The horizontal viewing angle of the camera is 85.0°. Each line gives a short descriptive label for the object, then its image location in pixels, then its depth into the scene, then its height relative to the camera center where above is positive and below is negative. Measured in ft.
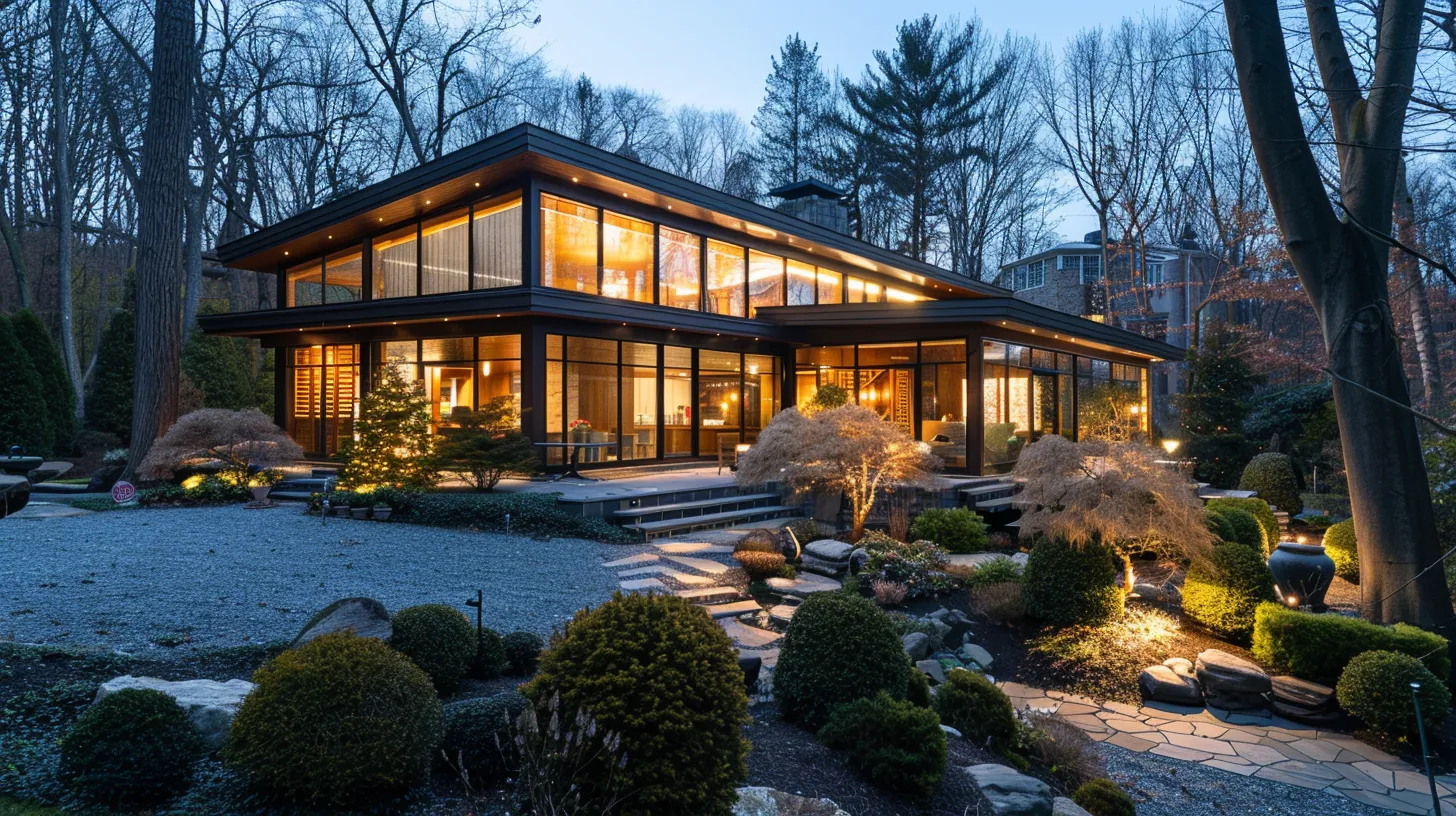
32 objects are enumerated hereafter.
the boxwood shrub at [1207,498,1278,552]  36.01 -4.42
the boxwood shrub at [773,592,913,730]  13.93 -4.32
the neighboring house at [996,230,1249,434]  81.76 +15.77
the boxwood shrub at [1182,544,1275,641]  24.71 -5.34
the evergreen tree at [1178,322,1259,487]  57.21 +0.76
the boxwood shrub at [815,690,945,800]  11.83 -4.99
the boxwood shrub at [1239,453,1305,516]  48.16 -3.79
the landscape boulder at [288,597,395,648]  13.53 -3.45
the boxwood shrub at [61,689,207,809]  9.42 -4.01
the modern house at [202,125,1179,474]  43.55 +6.02
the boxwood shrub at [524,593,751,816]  8.97 -3.24
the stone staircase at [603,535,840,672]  20.94 -5.21
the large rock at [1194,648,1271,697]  21.04 -6.85
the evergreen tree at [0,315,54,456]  55.26 +1.69
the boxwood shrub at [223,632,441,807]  9.18 -3.66
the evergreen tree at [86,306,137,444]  61.93 +2.96
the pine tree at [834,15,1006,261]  85.20 +34.39
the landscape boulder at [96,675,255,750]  10.85 -4.06
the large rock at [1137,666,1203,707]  21.18 -7.19
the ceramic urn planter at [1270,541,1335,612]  25.45 -4.92
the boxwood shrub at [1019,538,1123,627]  24.11 -5.06
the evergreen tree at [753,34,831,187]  94.48 +37.01
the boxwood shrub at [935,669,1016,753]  15.69 -5.81
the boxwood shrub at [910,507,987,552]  34.12 -4.74
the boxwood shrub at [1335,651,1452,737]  18.94 -6.64
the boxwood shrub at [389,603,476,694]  13.43 -3.81
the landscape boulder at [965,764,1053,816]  12.23 -5.90
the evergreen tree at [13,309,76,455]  58.34 +3.37
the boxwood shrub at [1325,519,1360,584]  33.40 -5.51
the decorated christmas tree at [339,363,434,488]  38.32 -1.13
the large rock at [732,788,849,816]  9.91 -4.94
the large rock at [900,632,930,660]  20.39 -5.83
